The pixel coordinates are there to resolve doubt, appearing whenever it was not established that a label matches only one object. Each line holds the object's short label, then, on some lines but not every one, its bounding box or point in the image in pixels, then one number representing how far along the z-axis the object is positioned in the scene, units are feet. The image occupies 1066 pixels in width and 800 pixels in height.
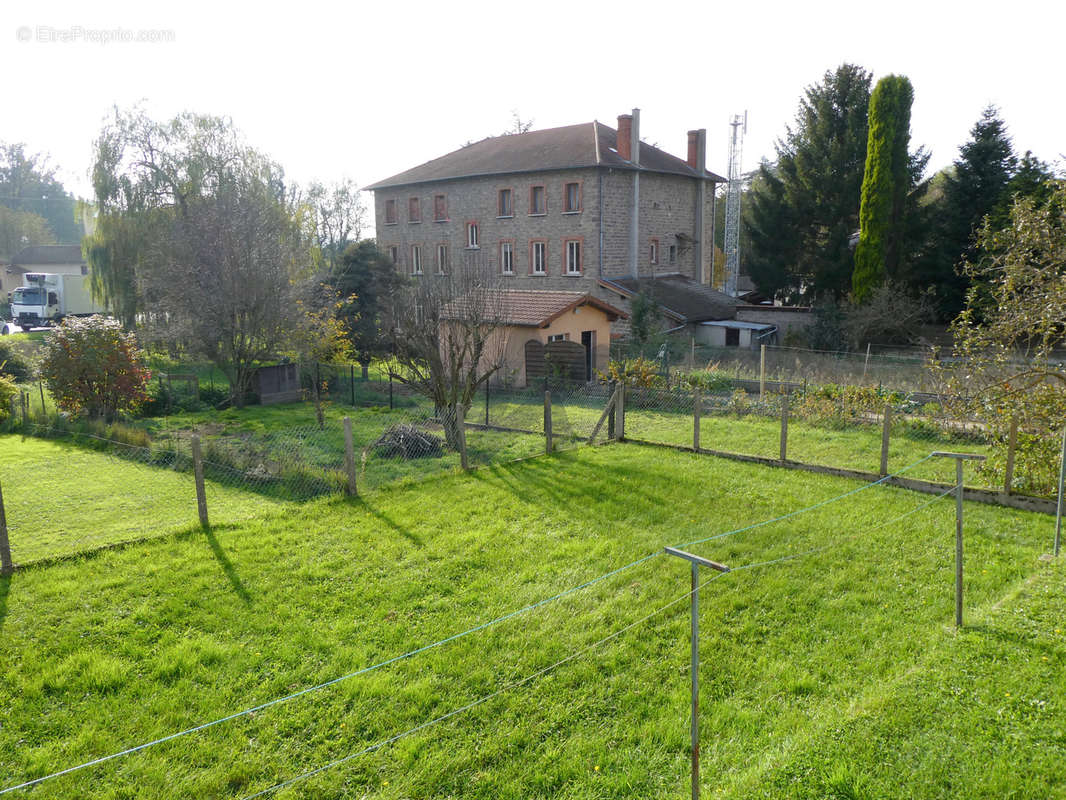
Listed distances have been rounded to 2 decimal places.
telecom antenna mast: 138.00
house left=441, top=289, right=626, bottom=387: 74.23
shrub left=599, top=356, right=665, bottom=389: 66.33
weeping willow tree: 69.62
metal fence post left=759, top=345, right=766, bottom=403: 62.49
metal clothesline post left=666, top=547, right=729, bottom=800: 12.92
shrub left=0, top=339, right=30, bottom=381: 75.10
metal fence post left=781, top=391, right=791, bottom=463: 39.60
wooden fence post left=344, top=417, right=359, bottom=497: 34.71
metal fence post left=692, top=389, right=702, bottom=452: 42.63
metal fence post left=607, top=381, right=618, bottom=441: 47.84
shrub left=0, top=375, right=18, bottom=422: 56.65
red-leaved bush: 54.44
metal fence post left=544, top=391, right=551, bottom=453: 43.55
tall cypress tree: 98.43
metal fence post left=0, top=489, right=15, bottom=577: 25.16
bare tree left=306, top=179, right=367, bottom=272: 182.70
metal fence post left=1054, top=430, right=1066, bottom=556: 25.62
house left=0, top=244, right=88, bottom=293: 213.66
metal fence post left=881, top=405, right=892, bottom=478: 36.55
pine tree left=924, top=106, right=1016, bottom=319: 98.02
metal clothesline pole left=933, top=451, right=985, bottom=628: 19.65
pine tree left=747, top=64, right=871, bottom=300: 110.73
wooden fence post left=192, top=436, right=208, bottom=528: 29.76
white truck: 138.51
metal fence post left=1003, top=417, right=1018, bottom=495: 32.65
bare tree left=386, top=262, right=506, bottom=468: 48.39
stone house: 113.70
